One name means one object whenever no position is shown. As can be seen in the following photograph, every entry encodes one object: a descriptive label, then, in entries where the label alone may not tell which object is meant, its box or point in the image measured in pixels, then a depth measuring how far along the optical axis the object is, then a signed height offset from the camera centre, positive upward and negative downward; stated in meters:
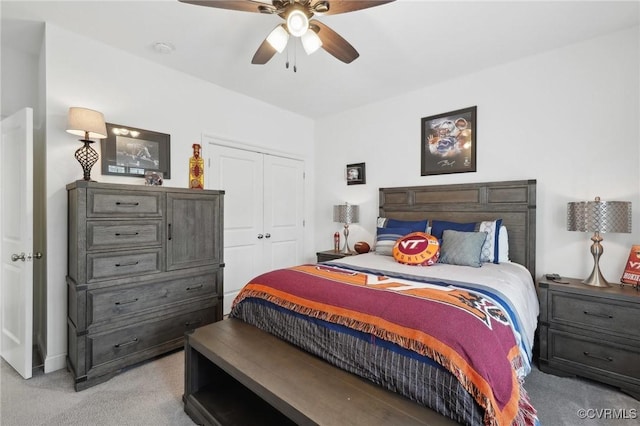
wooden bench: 1.20 -0.82
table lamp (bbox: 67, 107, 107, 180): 2.21 +0.62
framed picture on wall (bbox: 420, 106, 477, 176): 3.18 +0.78
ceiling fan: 1.70 +1.19
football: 3.82 -0.47
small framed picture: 4.07 +0.53
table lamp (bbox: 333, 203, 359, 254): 3.97 -0.05
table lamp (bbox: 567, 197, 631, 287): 2.18 -0.06
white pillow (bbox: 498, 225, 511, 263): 2.70 -0.31
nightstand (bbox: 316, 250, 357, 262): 3.78 -0.58
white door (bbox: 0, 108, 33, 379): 2.16 -0.24
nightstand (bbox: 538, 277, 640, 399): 2.02 -0.88
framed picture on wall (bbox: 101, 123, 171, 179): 2.61 +0.56
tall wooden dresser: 2.12 -0.51
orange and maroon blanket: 1.15 -0.53
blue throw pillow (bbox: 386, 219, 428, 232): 3.22 -0.14
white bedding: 1.85 -0.47
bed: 1.18 -0.56
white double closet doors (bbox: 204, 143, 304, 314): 3.60 +0.01
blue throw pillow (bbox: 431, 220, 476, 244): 2.88 -0.15
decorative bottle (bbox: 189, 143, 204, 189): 3.22 +0.46
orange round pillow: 2.55 -0.34
